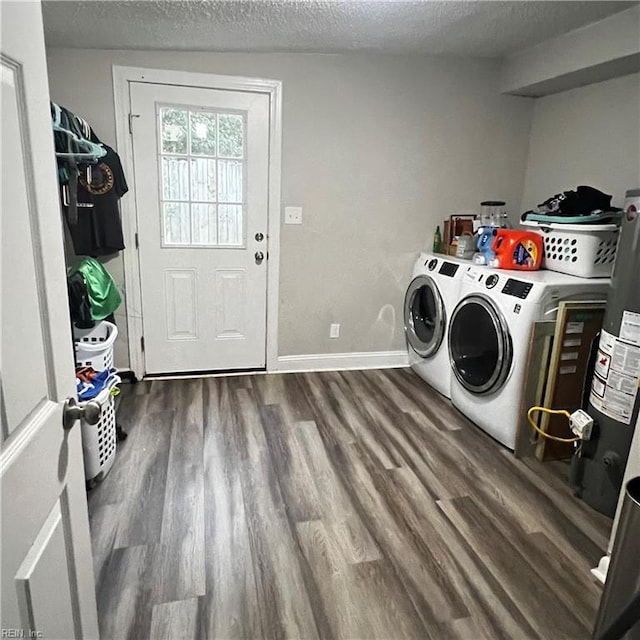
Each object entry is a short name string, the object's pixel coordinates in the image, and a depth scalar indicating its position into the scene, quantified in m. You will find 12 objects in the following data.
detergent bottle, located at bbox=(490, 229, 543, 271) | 2.61
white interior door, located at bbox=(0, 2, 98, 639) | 0.70
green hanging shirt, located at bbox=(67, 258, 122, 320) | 2.29
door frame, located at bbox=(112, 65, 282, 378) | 2.81
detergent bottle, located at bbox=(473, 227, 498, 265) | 2.79
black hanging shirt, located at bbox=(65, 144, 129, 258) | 2.72
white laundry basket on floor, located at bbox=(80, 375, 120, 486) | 1.99
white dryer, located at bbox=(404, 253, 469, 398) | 2.99
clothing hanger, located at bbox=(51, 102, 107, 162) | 1.82
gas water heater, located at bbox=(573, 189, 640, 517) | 1.82
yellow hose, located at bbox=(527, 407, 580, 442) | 2.21
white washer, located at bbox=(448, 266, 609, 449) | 2.29
